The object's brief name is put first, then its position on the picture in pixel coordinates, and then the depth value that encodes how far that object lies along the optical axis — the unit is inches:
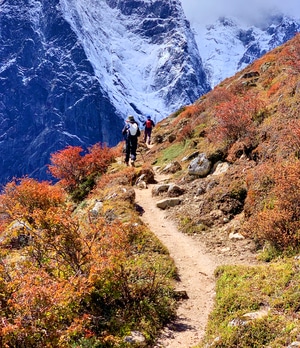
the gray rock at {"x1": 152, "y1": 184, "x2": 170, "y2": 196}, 633.6
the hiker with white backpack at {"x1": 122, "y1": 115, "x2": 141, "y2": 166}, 735.7
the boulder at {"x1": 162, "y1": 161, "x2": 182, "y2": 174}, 747.4
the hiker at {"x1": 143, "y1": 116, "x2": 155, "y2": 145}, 1039.8
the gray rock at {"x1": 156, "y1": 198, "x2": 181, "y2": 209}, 570.8
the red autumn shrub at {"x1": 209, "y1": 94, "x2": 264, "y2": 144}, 587.8
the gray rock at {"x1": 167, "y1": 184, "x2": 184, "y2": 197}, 597.4
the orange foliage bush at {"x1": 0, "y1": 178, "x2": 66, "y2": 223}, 629.6
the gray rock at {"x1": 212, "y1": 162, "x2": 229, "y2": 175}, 565.9
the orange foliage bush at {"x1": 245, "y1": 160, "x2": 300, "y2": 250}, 329.1
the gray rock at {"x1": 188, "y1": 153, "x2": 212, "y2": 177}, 610.9
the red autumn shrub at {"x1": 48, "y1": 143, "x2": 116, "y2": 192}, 821.9
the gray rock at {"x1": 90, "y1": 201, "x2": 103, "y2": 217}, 526.1
